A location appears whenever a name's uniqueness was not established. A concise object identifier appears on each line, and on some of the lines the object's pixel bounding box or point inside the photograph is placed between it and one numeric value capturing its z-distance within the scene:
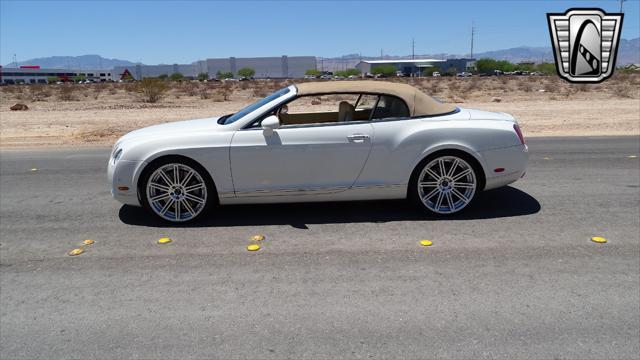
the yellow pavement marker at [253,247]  4.65
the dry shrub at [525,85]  36.59
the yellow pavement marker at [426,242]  4.69
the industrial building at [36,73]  142.00
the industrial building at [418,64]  139.25
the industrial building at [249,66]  157.62
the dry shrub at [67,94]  32.89
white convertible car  5.22
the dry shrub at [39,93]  33.47
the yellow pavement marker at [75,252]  4.67
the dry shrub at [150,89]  30.56
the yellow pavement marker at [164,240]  4.89
